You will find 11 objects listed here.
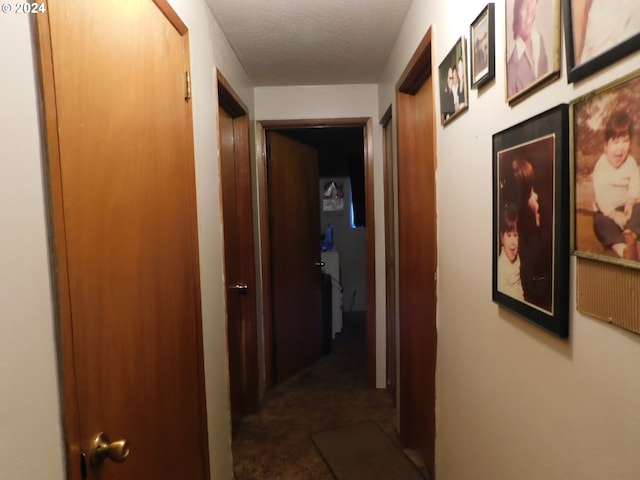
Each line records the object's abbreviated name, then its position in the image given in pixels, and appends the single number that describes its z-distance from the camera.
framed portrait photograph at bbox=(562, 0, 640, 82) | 0.54
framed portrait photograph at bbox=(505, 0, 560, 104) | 0.72
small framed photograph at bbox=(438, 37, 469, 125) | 1.17
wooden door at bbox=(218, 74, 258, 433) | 2.29
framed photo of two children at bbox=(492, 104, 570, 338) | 0.72
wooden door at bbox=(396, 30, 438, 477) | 1.71
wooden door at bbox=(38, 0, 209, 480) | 0.73
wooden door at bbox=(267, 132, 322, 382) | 2.96
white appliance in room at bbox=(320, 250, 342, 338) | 4.12
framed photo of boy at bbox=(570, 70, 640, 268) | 0.55
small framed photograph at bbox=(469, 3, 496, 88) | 0.98
